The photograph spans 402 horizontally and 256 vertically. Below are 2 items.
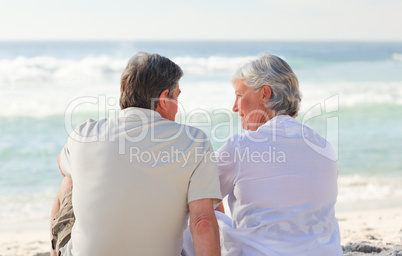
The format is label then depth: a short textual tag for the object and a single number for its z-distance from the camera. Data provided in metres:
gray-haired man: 4.92
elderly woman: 5.03
